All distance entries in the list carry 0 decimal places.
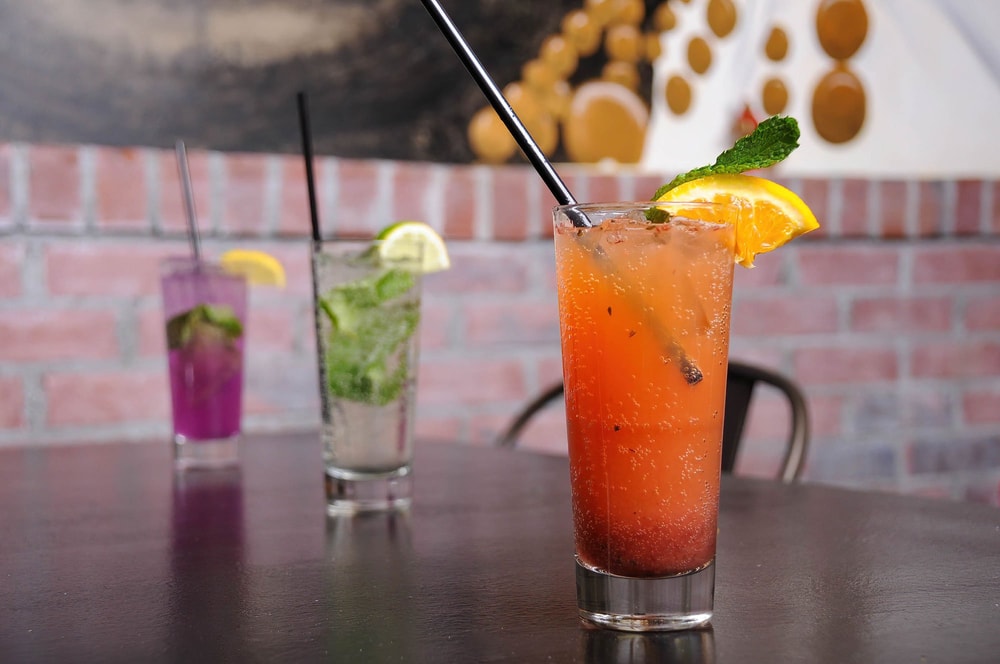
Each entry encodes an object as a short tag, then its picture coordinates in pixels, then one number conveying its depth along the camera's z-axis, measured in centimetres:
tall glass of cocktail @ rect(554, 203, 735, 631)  55
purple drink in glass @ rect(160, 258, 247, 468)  119
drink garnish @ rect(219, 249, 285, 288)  126
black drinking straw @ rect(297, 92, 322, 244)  103
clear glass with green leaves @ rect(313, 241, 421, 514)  94
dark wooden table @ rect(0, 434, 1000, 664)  51
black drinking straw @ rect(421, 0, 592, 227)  64
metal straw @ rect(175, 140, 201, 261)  124
